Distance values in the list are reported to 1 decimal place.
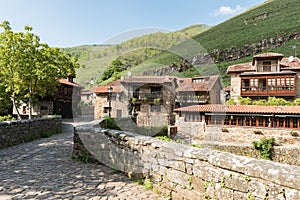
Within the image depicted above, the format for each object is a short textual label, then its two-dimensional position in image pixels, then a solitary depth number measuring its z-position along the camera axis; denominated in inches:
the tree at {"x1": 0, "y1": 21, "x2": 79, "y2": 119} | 537.1
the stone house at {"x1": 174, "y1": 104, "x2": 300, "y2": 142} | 676.1
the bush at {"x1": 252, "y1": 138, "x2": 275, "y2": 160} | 665.3
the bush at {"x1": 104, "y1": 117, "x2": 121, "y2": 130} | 387.1
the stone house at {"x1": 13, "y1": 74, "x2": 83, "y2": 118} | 863.6
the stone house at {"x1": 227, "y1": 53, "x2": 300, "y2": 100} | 858.8
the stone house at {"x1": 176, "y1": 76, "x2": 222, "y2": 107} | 999.6
